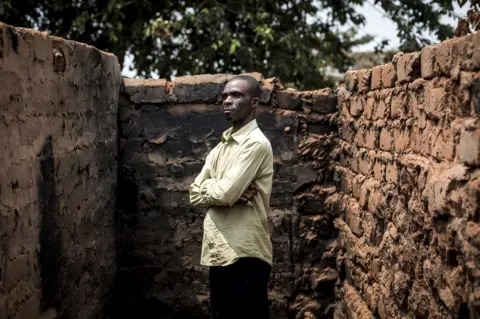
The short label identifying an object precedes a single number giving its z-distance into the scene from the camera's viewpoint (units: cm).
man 402
